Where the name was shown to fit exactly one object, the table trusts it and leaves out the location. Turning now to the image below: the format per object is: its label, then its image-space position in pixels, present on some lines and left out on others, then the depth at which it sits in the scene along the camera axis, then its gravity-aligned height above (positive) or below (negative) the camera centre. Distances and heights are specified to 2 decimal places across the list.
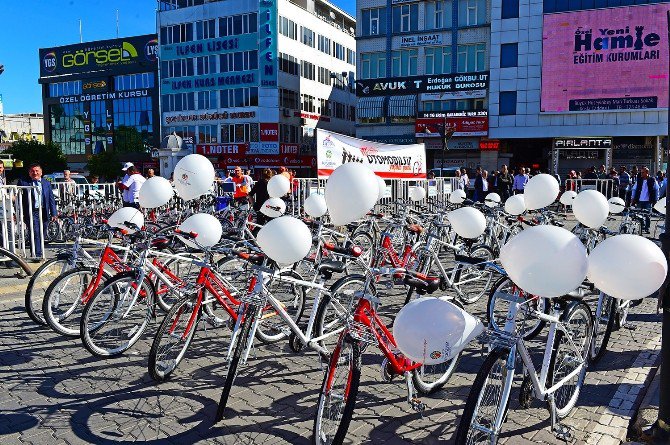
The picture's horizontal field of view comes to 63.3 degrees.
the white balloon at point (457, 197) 10.59 -0.28
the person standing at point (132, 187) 12.43 -0.05
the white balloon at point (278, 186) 9.80 -0.04
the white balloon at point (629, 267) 3.47 -0.54
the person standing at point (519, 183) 18.50 -0.01
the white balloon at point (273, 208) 8.27 -0.36
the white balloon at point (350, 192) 4.69 -0.07
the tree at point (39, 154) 54.66 +3.16
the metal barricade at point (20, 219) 9.38 -0.60
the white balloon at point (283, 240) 4.43 -0.46
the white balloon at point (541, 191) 7.51 -0.12
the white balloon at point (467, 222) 6.60 -0.47
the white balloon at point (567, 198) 8.55 -0.25
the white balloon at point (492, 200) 10.08 -0.33
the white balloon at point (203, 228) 5.75 -0.48
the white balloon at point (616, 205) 7.85 -0.34
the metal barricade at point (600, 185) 22.06 -0.12
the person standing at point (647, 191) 16.48 -0.28
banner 13.12 +0.75
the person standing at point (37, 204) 9.92 -0.35
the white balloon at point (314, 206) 8.41 -0.35
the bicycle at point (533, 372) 3.03 -1.24
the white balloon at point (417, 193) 10.93 -0.20
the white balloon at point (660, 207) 7.59 -0.35
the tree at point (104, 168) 57.91 +1.81
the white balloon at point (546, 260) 3.21 -0.46
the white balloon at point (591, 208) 6.12 -0.29
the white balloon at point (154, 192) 7.20 -0.10
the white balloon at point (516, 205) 8.52 -0.35
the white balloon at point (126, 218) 6.29 -0.40
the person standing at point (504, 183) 20.25 -0.01
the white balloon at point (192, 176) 7.52 +0.12
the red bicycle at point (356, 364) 3.45 -1.21
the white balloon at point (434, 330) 3.28 -0.89
